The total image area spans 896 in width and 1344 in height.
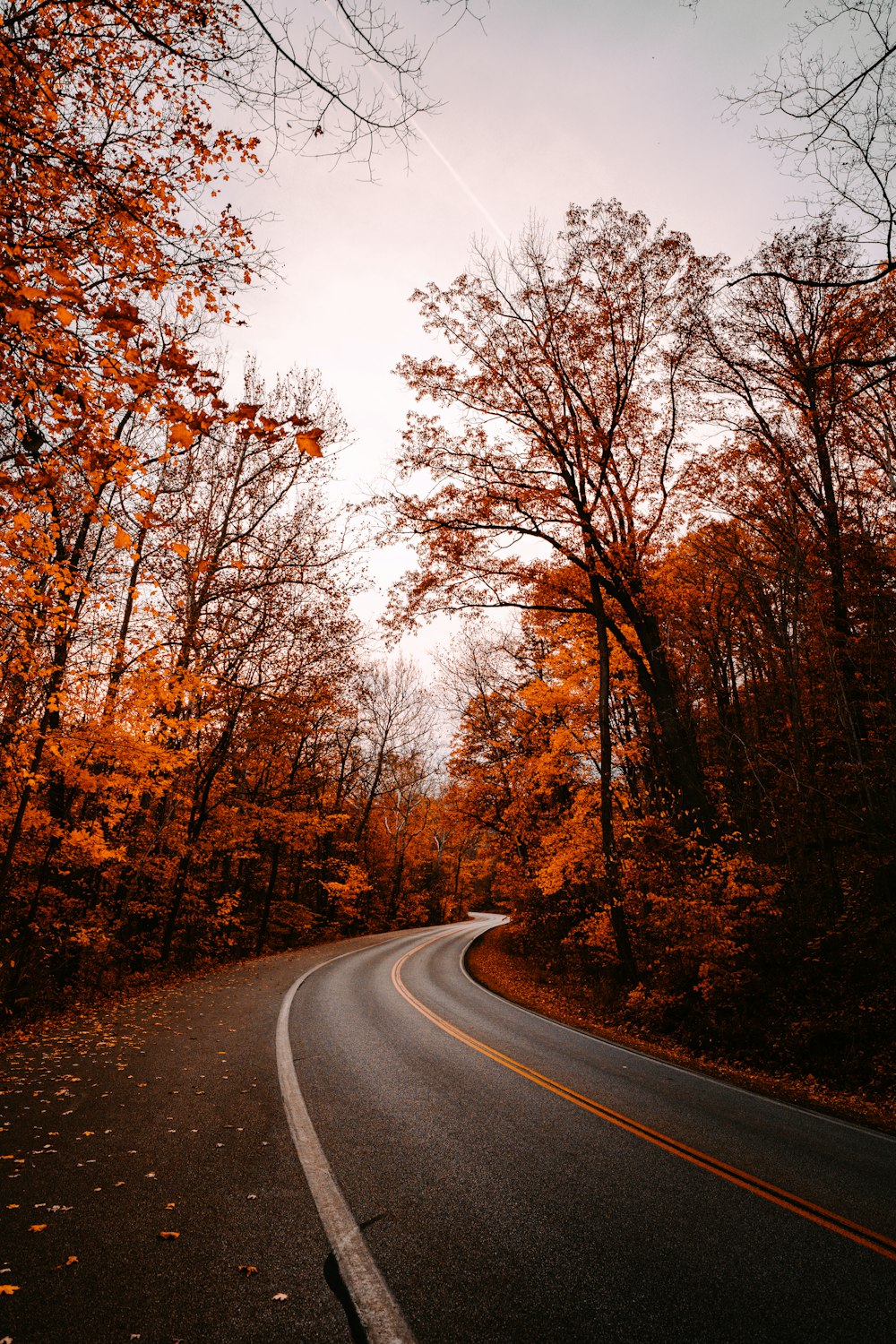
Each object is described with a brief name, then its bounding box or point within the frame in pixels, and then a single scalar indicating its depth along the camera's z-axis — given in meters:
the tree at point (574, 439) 13.44
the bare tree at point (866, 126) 3.61
